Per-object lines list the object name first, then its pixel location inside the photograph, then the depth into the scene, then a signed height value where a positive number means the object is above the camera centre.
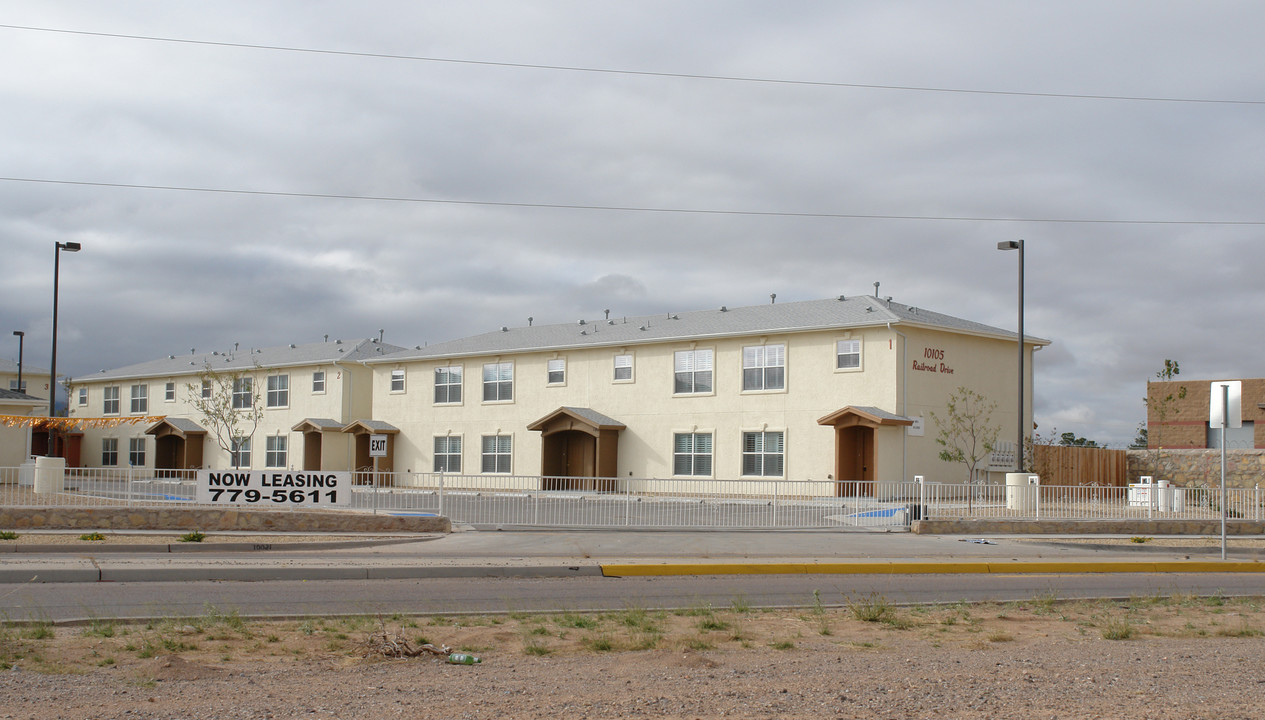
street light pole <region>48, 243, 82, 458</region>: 36.16 +5.66
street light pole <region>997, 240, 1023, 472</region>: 27.91 +4.96
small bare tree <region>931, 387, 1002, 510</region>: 34.56 +0.20
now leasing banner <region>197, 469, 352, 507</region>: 21.34 -1.22
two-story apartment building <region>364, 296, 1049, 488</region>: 34.06 +1.40
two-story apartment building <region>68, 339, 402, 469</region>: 51.00 +1.13
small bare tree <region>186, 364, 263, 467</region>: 52.56 +1.37
